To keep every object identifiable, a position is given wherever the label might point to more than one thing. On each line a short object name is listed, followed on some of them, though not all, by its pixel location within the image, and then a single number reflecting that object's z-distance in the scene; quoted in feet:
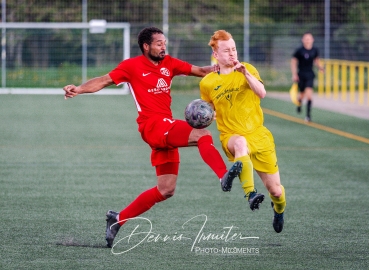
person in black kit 142.20
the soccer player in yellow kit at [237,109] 50.78
